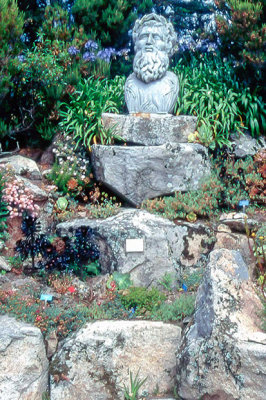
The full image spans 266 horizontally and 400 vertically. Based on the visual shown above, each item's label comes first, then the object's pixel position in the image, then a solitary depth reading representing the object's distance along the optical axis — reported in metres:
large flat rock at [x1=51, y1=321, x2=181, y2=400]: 5.04
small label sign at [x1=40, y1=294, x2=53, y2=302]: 5.49
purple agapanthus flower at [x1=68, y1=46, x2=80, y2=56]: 9.45
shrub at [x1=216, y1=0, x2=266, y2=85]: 8.31
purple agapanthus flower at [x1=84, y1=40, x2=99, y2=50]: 9.79
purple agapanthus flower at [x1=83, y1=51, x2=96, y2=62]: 9.67
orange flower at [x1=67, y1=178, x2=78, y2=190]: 7.89
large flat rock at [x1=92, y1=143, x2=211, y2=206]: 7.63
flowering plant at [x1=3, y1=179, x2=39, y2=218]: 7.10
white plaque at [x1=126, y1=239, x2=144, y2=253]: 6.41
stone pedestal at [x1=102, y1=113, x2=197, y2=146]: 8.03
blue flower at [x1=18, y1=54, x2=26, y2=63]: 8.63
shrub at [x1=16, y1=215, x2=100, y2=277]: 6.48
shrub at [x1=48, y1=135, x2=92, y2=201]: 7.99
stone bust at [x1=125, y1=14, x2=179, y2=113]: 8.36
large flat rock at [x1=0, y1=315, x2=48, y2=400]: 4.87
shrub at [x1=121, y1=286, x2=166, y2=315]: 5.58
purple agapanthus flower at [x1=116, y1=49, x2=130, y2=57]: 10.60
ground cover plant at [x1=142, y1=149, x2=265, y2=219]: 7.11
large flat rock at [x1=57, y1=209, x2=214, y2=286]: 6.41
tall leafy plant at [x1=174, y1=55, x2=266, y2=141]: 8.47
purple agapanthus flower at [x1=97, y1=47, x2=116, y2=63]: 9.99
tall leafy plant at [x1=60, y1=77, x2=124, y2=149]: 8.33
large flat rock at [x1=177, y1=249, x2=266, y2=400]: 4.16
